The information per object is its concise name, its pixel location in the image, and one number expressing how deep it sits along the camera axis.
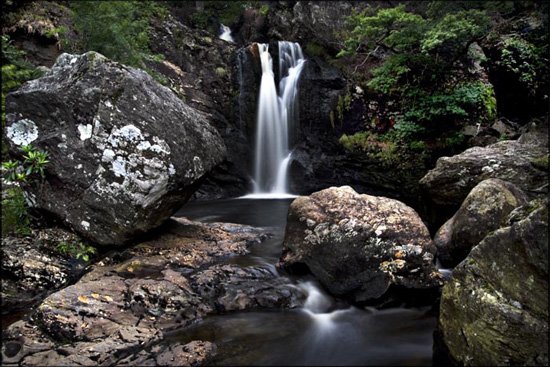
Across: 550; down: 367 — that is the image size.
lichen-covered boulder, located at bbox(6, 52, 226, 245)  5.05
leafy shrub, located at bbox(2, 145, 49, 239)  4.93
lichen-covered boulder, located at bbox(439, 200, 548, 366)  2.54
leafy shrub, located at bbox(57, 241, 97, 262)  4.84
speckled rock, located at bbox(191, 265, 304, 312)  4.30
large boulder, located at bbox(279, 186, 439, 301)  4.51
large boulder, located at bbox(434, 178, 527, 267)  5.09
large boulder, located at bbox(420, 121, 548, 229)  6.28
